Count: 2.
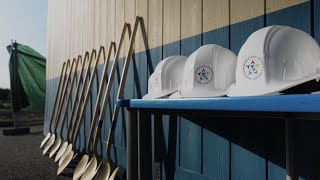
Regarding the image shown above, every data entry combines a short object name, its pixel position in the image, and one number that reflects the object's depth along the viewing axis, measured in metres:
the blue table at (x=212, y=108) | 0.79
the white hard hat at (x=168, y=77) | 1.92
